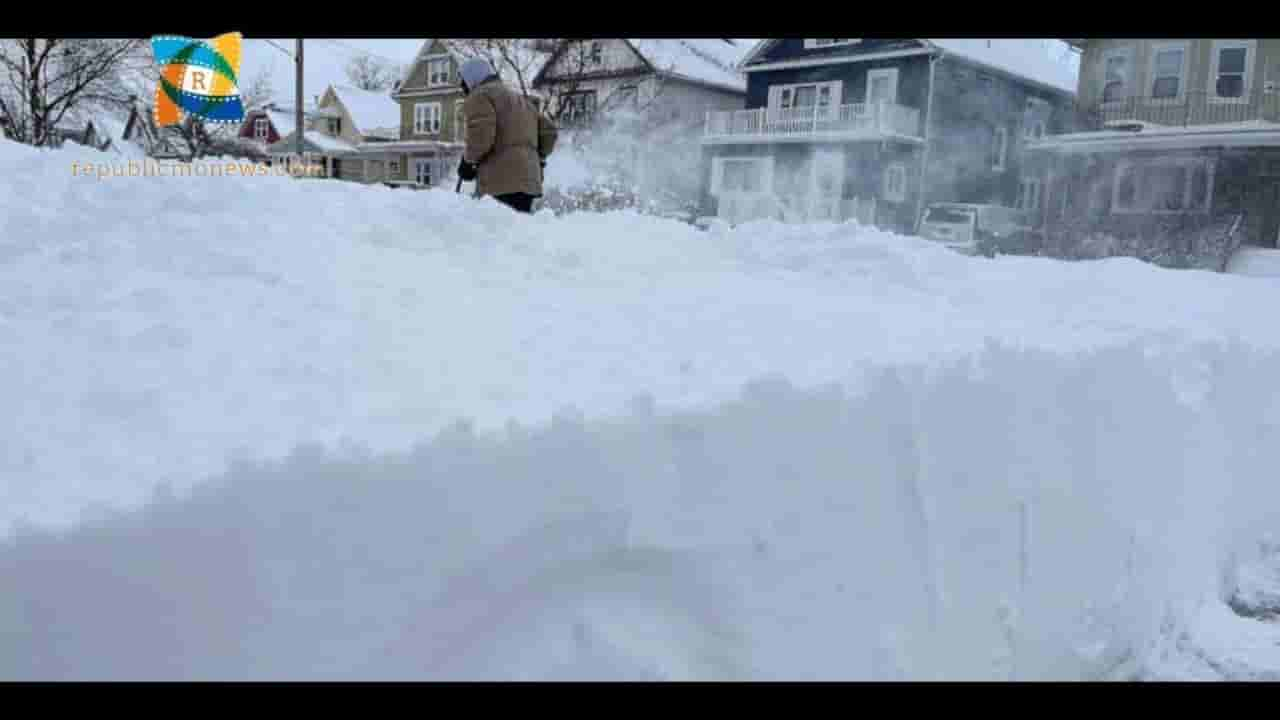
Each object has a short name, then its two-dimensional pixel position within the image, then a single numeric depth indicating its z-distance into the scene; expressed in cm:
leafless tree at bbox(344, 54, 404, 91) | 6031
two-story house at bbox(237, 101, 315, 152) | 4550
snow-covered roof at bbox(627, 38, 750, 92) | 2936
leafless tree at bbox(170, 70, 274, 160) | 3656
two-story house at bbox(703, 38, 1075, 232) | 2319
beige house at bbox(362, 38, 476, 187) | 3641
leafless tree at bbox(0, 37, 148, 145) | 2169
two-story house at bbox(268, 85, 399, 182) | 4016
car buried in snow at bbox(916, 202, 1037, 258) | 1881
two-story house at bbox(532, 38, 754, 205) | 2861
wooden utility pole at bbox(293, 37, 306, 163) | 2109
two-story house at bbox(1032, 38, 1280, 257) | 1828
